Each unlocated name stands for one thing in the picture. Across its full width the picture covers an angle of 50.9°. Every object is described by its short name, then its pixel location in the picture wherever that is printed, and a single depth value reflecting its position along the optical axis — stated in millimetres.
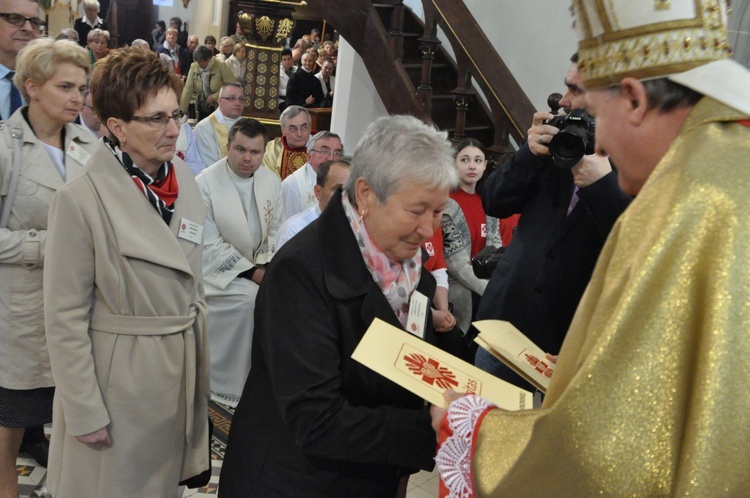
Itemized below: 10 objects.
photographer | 2713
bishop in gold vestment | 1099
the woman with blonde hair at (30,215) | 2955
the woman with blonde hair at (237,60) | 14258
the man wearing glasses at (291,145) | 6484
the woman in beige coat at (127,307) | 2305
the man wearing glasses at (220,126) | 6840
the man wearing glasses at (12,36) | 3463
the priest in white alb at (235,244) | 4875
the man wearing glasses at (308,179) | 5441
